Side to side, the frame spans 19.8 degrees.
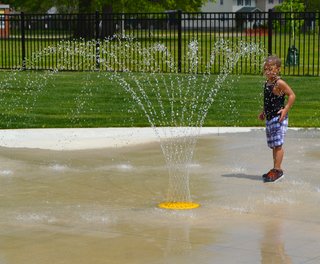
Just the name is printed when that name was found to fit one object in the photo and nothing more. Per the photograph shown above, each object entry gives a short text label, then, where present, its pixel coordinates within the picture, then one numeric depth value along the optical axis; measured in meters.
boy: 9.34
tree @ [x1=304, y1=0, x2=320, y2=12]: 88.31
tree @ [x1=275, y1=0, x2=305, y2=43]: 36.92
